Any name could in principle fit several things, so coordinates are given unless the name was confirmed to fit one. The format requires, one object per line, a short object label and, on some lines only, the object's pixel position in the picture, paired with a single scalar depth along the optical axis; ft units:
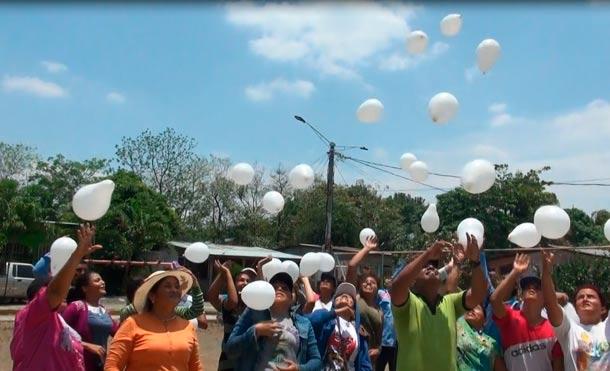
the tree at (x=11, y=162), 129.49
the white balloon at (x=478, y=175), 16.79
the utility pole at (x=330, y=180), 65.05
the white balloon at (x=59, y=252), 14.43
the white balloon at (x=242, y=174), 21.50
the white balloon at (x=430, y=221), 21.91
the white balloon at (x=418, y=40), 19.56
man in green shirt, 12.30
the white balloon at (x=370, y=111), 20.62
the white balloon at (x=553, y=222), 16.43
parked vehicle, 69.00
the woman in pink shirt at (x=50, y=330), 11.38
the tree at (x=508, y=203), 105.70
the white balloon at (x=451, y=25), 18.71
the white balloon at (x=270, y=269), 17.93
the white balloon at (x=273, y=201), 21.94
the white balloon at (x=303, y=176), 21.91
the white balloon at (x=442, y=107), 18.86
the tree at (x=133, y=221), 82.74
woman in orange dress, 11.64
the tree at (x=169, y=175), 125.00
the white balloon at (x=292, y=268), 19.01
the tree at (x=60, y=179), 114.32
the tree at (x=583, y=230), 131.34
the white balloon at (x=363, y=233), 21.35
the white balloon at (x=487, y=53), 19.12
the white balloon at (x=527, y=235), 17.15
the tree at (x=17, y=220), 72.43
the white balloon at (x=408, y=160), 21.31
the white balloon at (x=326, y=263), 21.23
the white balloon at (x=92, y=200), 14.05
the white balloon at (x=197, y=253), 21.29
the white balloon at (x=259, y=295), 13.46
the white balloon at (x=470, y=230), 14.94
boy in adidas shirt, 13.92
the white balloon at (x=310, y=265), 20.92
